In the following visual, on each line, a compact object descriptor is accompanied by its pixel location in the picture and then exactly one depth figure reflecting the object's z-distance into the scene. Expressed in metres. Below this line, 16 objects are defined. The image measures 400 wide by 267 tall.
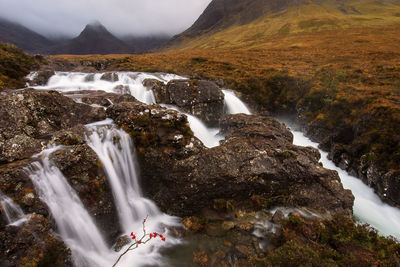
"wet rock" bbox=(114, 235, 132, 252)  7.31
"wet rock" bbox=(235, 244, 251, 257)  6.86
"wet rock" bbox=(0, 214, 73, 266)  4.93
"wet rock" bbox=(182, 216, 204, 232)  8.05
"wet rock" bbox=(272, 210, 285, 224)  7.92
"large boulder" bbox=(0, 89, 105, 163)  7.19
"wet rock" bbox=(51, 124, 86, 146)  7.86
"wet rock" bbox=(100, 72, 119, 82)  24.22
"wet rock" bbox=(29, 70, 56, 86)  19.32
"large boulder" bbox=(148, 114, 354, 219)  8.73
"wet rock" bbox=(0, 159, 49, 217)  5.74
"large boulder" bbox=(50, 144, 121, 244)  7.18
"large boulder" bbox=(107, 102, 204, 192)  9.46
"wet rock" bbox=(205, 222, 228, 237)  7.78
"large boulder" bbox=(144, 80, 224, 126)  18.73
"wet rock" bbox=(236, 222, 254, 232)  7.72
